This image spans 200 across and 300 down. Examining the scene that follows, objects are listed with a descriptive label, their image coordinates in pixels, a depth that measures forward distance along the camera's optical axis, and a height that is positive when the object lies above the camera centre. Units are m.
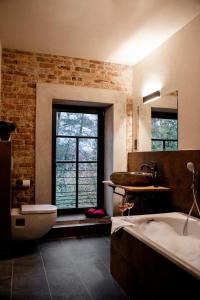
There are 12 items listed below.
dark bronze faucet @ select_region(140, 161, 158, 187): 3.17 -0.15
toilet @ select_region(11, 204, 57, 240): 3.10 -0.79
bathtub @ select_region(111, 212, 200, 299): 1.39 -0.68
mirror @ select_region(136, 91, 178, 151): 3.09 +0.45
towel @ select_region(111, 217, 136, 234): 2.20 -0.57
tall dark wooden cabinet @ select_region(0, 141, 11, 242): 2.96 -0.34
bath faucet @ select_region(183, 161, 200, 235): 2.48 -0.33
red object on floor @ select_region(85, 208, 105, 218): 3.99 -0.87
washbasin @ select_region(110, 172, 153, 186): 3.06 -0.26
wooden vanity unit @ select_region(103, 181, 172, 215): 2.90 -0.51
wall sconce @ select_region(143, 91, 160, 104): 3.45 +0.85
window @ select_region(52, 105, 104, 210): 4.14 +0.01
